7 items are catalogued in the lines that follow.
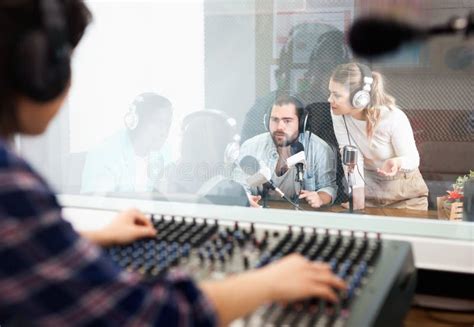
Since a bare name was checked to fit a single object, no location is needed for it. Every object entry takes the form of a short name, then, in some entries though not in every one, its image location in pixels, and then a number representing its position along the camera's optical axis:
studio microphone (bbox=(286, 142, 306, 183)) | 2.48
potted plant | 2.01
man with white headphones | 1.81
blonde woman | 2.55
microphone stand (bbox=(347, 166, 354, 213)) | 2.51
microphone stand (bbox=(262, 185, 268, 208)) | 2.25
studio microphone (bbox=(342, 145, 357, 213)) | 2.53
